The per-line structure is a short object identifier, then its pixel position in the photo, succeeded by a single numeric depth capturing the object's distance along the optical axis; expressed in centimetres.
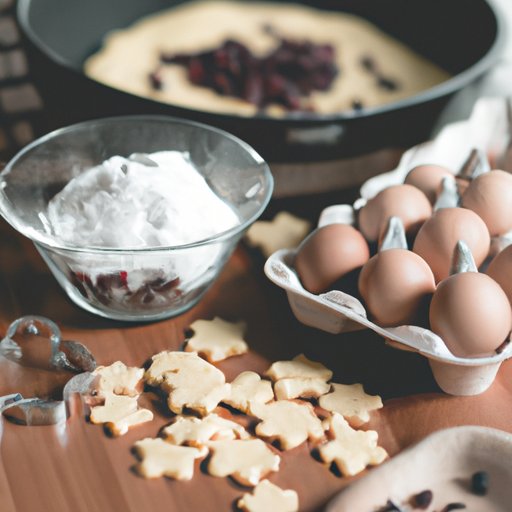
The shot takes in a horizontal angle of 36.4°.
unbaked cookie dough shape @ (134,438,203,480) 78
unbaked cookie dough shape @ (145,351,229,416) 85
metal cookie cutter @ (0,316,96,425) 84
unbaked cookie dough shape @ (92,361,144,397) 87
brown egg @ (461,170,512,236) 97
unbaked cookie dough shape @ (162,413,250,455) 81
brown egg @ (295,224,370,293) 91
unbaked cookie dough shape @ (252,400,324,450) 82
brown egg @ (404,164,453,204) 104
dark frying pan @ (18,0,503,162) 110
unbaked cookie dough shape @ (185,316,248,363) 93
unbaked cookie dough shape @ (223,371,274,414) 86
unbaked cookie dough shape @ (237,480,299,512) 75
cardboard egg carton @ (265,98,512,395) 82
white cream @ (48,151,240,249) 89
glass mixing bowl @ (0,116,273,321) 88
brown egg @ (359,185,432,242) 97
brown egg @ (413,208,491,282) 90
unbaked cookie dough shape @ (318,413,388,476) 80
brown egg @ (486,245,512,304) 88
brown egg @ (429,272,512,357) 81
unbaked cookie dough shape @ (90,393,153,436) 83
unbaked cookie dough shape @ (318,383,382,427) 86
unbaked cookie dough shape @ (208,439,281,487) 78
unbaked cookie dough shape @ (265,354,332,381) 90
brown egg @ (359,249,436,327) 85
